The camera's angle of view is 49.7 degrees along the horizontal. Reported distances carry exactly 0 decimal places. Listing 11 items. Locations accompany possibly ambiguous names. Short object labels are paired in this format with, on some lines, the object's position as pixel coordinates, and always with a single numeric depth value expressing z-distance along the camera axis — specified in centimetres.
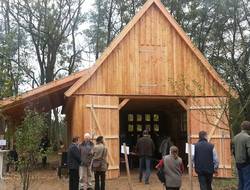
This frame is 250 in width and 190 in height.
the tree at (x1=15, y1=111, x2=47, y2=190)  603
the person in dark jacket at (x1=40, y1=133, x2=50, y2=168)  639
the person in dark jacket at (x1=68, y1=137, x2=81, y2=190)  709
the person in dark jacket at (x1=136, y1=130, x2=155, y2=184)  894
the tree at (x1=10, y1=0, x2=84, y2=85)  2042
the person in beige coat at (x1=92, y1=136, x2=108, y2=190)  698
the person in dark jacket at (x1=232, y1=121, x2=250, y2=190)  562
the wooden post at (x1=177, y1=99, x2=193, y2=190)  997
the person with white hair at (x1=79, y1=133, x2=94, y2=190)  725
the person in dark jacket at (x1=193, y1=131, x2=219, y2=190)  599
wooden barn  960
